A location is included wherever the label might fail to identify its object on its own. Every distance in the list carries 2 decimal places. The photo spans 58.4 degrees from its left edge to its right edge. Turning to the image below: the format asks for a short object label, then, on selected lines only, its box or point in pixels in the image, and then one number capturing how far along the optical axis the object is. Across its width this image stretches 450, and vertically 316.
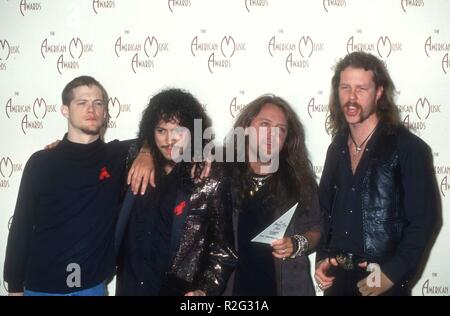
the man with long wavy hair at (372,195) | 2.31
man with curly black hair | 2.30
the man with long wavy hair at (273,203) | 2.39
